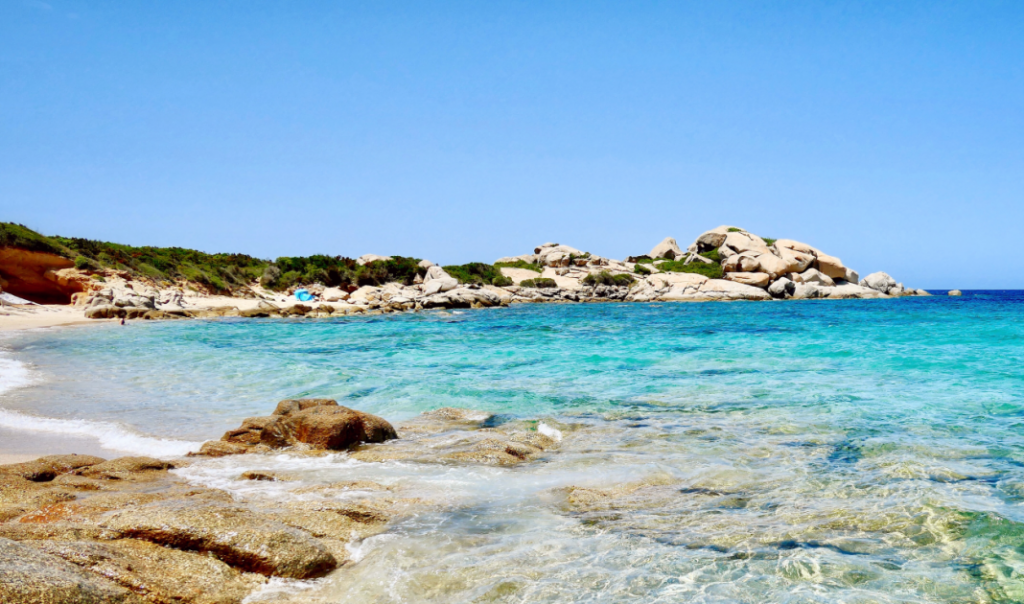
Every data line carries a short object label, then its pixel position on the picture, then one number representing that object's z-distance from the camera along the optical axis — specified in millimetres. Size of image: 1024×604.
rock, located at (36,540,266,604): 3350
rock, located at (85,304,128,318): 31703
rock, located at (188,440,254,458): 6980
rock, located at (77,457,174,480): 5477
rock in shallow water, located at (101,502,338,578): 3883
